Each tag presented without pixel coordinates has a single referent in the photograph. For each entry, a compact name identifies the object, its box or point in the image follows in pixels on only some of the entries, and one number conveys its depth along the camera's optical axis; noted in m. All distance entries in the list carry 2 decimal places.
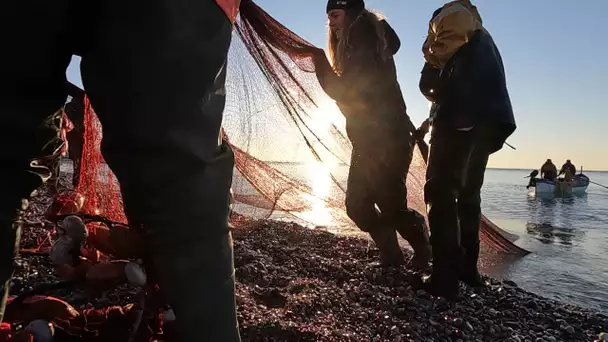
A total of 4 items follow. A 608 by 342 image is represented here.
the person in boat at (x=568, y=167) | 27.43
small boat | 23.42
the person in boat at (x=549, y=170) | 26.39
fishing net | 2.81
